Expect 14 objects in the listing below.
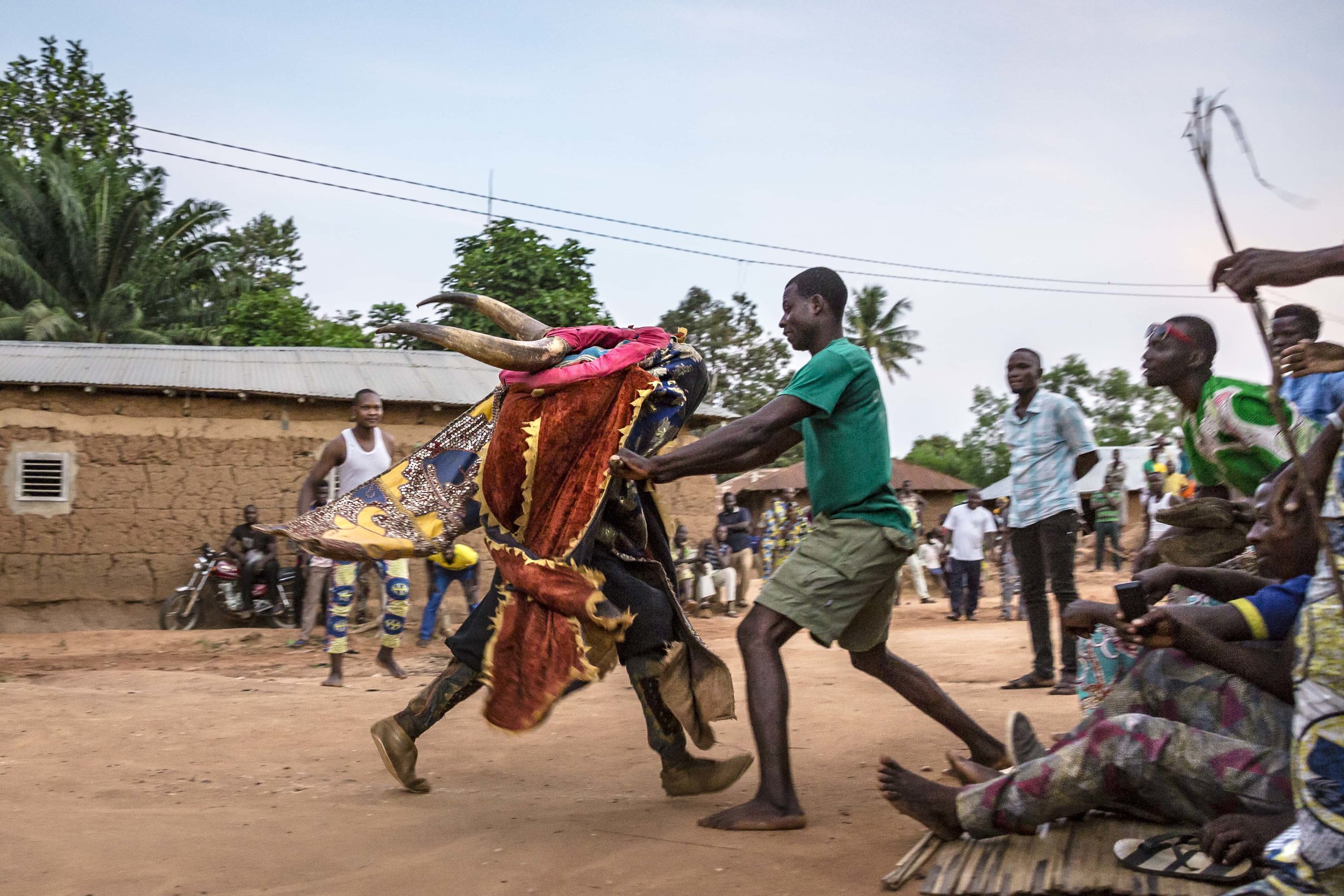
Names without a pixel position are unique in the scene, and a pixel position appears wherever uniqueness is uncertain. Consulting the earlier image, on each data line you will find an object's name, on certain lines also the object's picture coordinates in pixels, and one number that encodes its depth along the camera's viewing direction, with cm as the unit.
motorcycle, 1285
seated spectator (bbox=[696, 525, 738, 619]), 1534
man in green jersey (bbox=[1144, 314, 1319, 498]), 379
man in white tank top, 741
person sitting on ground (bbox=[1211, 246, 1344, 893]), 244
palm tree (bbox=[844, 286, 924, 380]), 4322
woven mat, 291
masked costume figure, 408
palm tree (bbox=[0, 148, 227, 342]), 2338
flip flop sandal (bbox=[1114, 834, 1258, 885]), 280
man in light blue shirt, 653
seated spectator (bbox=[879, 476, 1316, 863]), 288
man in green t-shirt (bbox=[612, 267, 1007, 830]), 380
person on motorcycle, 1284
